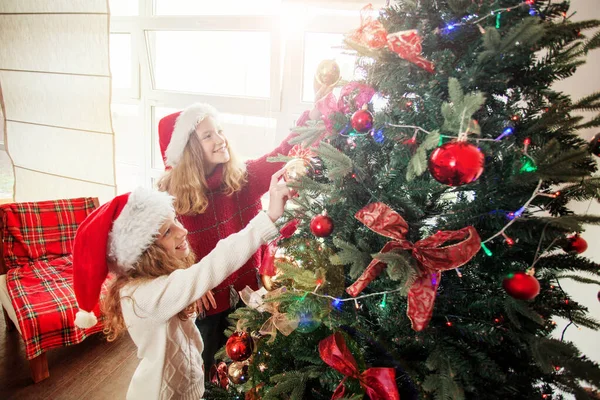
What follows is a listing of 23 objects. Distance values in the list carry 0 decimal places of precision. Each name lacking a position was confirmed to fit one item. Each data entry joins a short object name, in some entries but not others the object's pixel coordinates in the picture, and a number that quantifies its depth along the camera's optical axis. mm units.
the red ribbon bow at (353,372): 681
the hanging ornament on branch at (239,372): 1080
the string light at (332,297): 740
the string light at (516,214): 592
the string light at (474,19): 611
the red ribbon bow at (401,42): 632
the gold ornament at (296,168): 918
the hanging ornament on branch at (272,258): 922
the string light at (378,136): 757
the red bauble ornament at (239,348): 970
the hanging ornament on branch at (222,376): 1230
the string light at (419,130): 564
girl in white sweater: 992
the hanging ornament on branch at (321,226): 751
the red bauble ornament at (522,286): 544
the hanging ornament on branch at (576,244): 730
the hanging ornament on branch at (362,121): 718
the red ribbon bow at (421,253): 593
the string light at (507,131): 605
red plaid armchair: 1741
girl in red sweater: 1396
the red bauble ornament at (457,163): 510
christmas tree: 578
